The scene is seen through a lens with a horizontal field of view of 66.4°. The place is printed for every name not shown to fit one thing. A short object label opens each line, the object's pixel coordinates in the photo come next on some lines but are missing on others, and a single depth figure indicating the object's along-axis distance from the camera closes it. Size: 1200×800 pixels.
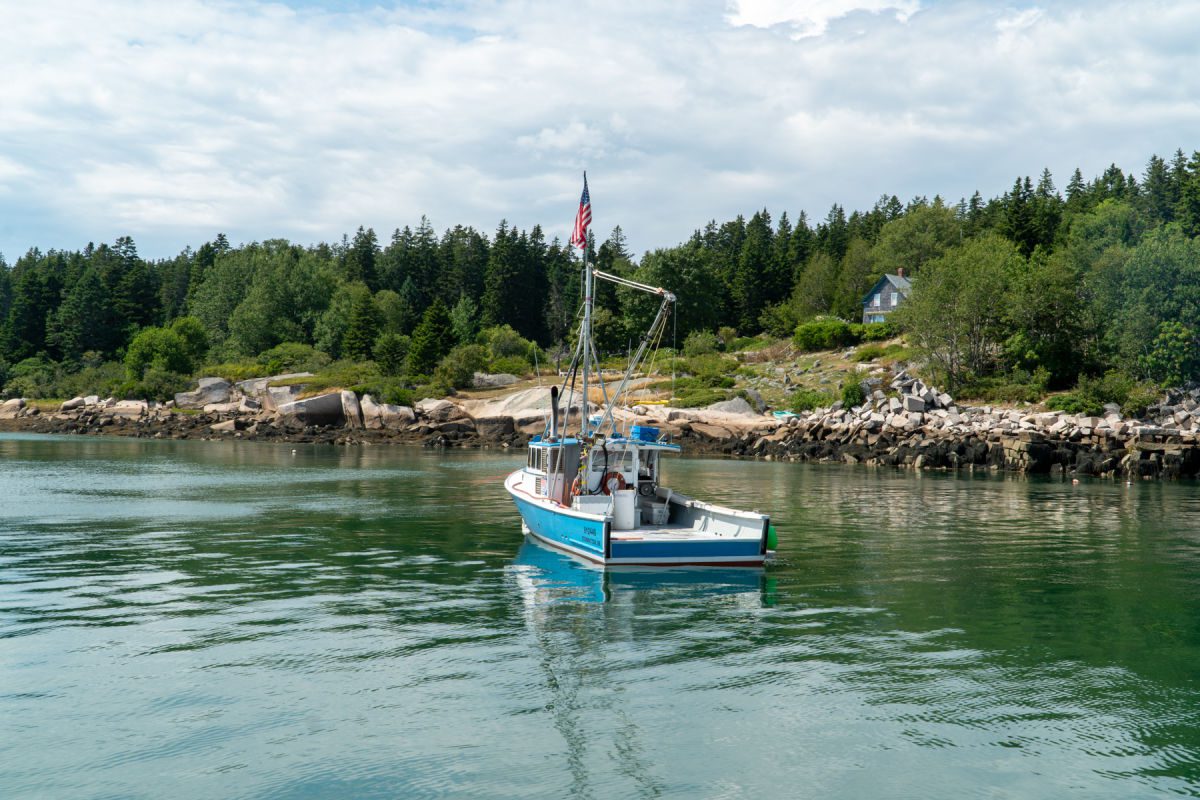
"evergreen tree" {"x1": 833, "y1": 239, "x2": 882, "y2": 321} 122.53
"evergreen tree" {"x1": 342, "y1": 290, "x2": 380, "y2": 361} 111.25
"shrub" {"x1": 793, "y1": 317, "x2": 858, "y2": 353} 101.56
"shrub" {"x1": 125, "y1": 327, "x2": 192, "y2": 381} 116.25
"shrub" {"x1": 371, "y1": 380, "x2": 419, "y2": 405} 92.62
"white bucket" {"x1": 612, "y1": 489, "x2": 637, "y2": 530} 26.89
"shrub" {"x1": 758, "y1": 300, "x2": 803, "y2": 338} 117.44
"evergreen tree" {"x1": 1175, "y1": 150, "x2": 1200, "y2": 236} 92.06
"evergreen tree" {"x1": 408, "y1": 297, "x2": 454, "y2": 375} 101.75
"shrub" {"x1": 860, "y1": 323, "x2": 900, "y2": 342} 99.81
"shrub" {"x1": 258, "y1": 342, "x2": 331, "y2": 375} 110.44
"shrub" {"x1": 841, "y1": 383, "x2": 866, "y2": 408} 78.50
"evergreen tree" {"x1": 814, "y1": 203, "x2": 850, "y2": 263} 139.88
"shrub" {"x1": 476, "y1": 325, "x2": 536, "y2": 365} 111.19
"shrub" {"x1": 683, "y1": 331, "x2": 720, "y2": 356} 103.81
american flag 27.80
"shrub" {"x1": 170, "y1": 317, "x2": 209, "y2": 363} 122.25
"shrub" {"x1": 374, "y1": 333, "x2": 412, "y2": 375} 103.44
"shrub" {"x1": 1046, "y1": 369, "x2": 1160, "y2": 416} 67.12
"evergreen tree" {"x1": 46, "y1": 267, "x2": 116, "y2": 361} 134.38
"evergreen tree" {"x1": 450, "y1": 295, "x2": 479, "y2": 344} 125.50
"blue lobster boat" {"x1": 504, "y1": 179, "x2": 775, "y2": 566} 24.38
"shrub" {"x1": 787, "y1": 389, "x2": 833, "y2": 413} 81.44
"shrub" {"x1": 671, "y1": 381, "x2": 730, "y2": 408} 83.81
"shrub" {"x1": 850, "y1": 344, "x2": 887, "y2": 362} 92.25
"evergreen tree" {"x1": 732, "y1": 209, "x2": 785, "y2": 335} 128.62
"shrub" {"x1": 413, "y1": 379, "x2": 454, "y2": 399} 95.56
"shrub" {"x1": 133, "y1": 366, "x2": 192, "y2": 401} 107.62
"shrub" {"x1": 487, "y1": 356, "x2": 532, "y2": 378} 103.44
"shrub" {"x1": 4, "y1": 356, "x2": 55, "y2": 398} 121.81
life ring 27.03
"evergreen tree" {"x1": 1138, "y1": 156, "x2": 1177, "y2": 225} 118.19
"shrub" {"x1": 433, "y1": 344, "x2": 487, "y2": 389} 98.38
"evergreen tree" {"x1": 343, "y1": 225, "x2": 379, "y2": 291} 152.00
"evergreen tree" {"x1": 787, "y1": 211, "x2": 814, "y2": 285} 138.62
